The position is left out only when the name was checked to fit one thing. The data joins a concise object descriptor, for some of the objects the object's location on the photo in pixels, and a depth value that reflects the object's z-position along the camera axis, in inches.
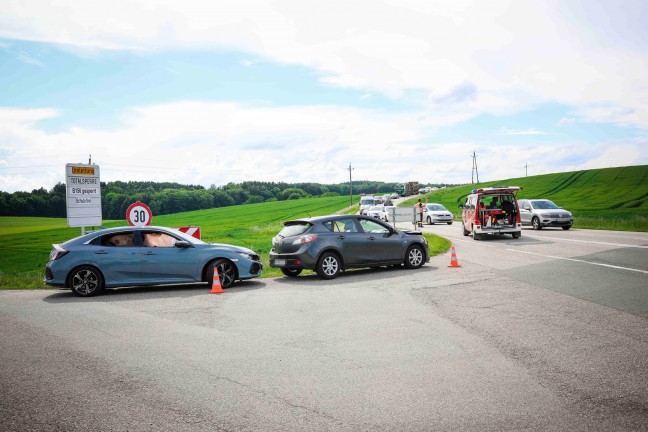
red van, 919.7
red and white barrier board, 597.6
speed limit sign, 599.7
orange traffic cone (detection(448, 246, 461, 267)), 561.9
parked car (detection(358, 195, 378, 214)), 2471.9
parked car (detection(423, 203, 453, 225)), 1605.6
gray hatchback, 515.8
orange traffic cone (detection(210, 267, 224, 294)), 447.2
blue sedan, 444.1
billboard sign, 628.4
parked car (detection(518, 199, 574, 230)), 1123.9
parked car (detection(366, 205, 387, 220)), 1821.6
